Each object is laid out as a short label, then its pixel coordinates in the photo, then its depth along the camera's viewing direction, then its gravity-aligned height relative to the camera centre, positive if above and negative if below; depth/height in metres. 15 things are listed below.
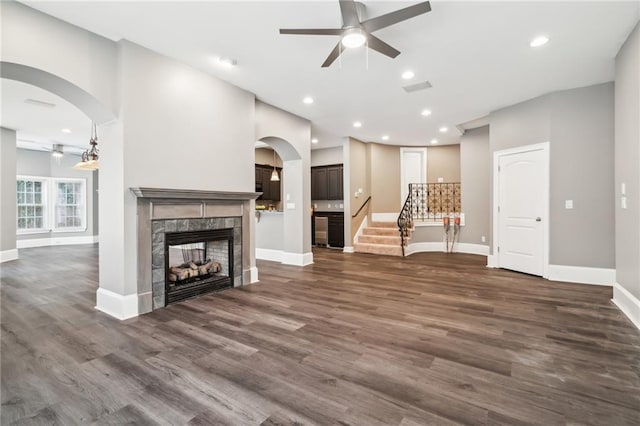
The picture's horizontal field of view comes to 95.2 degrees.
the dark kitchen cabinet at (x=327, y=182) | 8.85 +0.89
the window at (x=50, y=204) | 8.95 +0.31
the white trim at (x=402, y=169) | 9.29 +1.31
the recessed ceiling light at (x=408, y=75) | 4.10 +1.94
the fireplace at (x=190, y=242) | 3.40 -0.40
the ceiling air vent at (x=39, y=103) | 5.08 +1.98
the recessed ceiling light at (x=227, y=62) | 3.66 +1.93
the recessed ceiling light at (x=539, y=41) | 3.26 +1.91
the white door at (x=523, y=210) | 5.03 -0.01
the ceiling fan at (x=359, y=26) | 2.37 +1.61
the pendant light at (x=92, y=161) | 5.85 +1.07
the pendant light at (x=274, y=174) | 9.08 +1.17
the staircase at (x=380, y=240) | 7.54 -0.80
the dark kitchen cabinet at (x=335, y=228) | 8.41 -0.50
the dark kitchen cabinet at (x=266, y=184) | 9.10 +0.89
